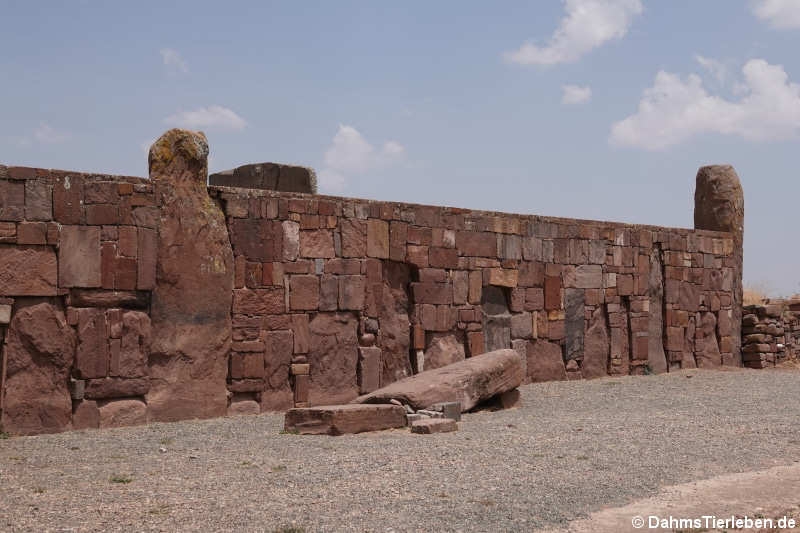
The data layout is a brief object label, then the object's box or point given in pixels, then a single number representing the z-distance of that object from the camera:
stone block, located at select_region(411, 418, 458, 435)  9.15
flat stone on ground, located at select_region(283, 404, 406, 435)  9.12
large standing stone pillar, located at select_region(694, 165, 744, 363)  17.92
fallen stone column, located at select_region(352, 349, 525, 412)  10.23
